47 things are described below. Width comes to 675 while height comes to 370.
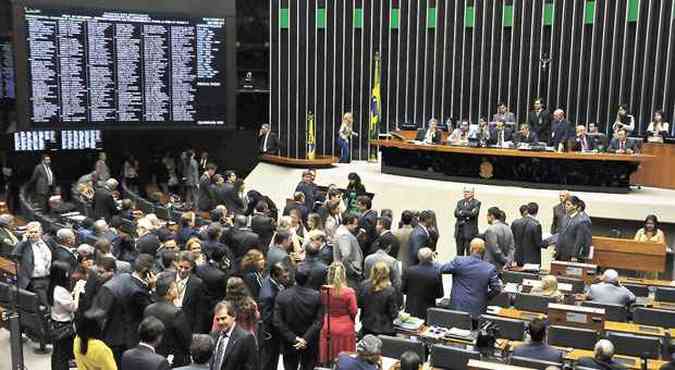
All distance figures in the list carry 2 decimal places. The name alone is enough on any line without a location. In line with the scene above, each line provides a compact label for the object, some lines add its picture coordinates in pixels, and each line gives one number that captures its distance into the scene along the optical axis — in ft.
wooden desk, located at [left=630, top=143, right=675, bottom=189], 46.06
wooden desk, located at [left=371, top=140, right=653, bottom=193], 43.78
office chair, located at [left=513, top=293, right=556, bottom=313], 23.04
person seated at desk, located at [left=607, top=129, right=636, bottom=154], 43.24
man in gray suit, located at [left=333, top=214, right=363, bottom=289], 24.11
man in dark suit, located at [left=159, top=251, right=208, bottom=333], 19.53
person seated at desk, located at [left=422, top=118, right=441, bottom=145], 48.85
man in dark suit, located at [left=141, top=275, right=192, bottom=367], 17.44
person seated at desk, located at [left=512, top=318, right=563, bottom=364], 17.74
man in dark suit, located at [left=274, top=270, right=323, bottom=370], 19.49
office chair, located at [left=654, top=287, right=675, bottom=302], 25.30
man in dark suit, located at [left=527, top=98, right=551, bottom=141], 49.19
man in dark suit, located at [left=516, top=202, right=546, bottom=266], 31.04
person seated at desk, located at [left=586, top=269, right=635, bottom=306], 23.84
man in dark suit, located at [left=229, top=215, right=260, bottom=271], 25.27
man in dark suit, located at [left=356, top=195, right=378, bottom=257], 27.58
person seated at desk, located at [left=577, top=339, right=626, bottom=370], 16.92
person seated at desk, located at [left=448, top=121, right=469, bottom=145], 48.08
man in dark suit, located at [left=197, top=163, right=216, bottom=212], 39.34
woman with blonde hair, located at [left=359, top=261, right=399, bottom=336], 20.47
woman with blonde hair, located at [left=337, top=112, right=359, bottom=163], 57.06
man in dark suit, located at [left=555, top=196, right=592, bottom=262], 30.40
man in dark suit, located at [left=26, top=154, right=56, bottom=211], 45.85
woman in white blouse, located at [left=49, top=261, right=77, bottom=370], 20.83
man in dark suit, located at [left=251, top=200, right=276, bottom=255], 28.14
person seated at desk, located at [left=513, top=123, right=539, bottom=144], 45.96
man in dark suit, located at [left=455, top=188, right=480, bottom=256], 34.78
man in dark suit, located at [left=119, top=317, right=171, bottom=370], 14.46
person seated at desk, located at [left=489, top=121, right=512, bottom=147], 46.32
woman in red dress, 19.38
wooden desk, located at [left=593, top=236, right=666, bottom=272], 31.55
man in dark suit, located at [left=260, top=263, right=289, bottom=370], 19.85
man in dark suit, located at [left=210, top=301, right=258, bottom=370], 15.62
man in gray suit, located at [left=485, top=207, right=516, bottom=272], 28.55
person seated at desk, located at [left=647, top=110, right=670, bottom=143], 46.68
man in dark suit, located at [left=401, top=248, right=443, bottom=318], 23.13
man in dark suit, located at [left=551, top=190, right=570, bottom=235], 32.86
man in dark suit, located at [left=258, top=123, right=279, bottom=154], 58.13
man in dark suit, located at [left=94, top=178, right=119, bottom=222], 35.22
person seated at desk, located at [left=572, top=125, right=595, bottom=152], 44.32
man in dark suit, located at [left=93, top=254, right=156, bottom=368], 18.98
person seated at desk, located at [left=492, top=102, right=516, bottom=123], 49.78
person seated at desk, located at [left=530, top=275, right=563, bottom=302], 22.82
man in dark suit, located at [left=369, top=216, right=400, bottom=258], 24.00
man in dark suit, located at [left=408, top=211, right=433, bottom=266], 26.50
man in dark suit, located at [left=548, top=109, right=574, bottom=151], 45.21
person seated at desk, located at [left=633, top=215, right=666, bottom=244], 32.09
